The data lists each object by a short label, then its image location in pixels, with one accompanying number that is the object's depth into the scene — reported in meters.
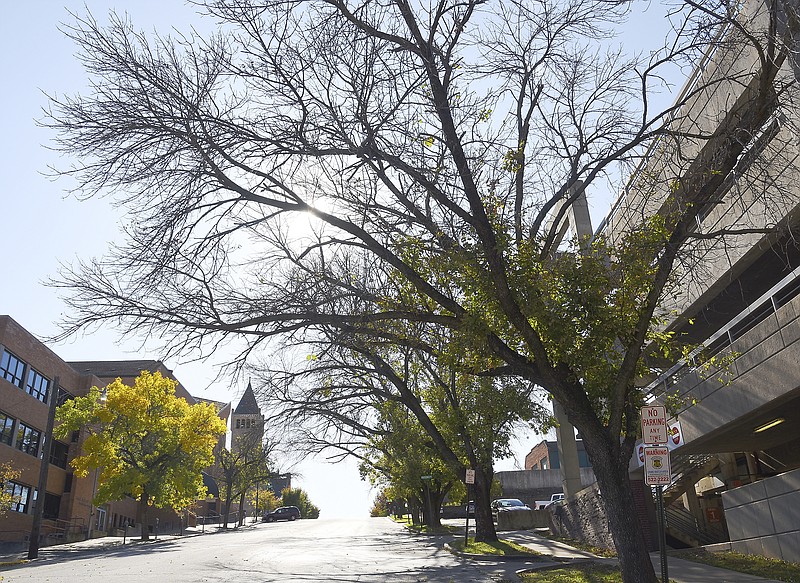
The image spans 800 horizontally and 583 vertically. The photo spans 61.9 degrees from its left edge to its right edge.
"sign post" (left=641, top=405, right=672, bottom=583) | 9.22
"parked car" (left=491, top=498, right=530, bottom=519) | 44.34
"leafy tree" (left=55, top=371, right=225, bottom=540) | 37.38
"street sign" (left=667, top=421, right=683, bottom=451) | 11.77
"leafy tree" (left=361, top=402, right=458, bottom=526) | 32.09
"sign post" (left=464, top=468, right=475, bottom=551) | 23.28
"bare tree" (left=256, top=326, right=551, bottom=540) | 21.30
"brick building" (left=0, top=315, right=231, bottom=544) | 35.22
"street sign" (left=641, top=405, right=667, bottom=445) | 9.43
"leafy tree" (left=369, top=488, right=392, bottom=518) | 103.44
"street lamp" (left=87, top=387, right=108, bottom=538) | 41.35
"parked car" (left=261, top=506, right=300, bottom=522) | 75.25
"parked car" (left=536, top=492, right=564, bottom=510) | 46.53
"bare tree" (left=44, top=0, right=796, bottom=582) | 10.67
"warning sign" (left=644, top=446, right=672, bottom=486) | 9.22
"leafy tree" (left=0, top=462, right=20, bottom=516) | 26.67
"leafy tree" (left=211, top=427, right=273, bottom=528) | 61.08
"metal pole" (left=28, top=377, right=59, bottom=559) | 24.84
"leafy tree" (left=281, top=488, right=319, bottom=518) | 112.31
